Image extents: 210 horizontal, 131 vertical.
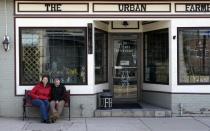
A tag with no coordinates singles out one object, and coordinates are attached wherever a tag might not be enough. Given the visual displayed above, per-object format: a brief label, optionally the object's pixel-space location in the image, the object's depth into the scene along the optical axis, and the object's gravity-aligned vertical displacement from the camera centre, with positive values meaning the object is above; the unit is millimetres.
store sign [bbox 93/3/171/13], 7954 +1744
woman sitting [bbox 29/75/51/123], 7448 -856
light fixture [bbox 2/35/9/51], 7769 +664
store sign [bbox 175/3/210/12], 8056 +1752
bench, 7677 -986
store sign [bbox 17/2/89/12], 7871 +1726
